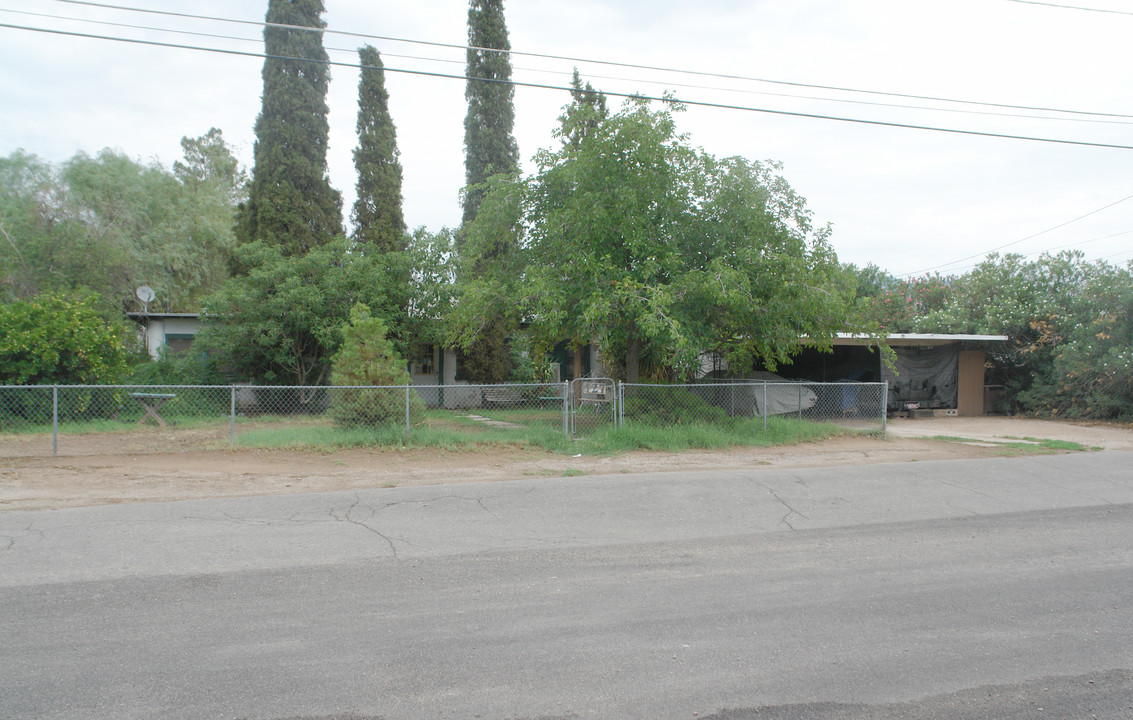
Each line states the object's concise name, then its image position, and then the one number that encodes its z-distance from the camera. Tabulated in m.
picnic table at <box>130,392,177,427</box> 14.56
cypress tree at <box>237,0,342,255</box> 21.02
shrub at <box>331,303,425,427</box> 12.73
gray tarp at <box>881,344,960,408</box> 20.55
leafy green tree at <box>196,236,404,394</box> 17.81
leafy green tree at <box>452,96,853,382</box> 12.76
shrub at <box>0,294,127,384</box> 14.66
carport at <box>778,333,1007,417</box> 20.31
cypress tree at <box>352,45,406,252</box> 24.03
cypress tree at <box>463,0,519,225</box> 26.31
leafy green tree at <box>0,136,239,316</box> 22.34
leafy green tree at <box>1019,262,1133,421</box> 17.84
